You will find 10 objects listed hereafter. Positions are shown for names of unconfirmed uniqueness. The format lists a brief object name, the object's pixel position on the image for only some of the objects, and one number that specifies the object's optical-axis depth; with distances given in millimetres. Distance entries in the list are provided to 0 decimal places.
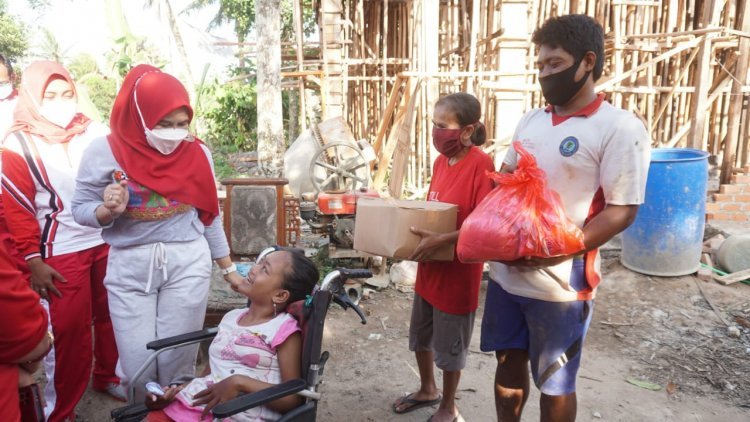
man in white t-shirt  1682
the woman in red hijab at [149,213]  2076
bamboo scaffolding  5449
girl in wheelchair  1871
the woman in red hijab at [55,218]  2439
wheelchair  1682
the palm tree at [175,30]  12859
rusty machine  4520
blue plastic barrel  4426
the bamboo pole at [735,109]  5508
